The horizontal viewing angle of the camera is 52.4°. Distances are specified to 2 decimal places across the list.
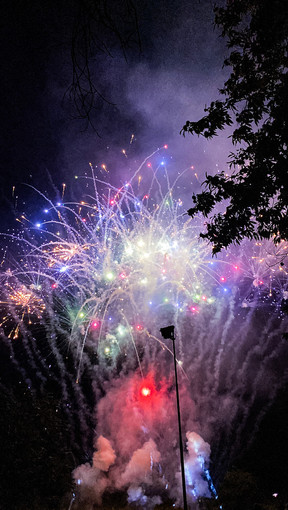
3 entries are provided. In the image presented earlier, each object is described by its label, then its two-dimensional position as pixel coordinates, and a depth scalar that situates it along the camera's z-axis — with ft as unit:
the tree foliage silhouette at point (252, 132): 24.03
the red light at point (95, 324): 86.27
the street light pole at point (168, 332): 47.16
